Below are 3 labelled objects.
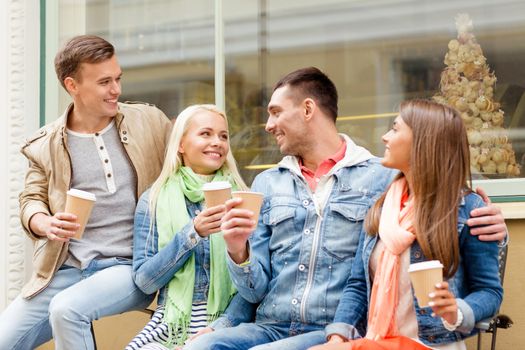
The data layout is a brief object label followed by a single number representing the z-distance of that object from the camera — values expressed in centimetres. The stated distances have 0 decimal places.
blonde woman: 376
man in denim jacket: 353
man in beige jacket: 406
